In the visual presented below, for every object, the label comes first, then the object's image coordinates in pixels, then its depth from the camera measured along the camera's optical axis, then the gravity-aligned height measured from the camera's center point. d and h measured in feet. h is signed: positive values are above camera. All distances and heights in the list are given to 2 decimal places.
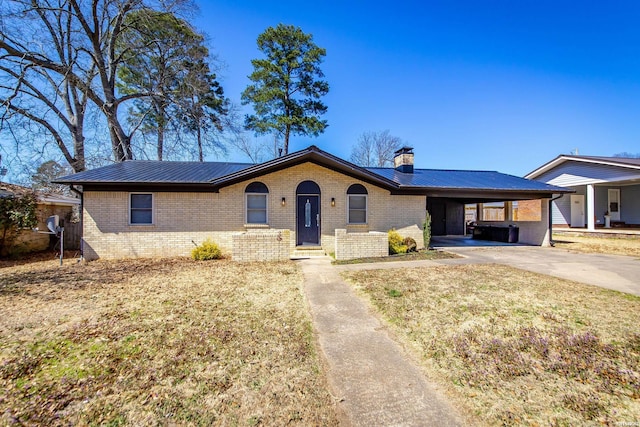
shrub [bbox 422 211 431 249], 37.24 -2.41
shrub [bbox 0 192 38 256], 32.50 -0.28
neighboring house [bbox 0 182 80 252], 35.17 -0.21
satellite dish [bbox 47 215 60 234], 29.19 -0.82
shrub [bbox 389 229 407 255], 34.78 -3.90
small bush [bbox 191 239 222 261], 31.83 -4.41
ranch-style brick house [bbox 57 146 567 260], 32.60 +1.48
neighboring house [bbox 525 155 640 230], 55.61 +6.11
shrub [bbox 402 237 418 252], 35.94 -3.86
